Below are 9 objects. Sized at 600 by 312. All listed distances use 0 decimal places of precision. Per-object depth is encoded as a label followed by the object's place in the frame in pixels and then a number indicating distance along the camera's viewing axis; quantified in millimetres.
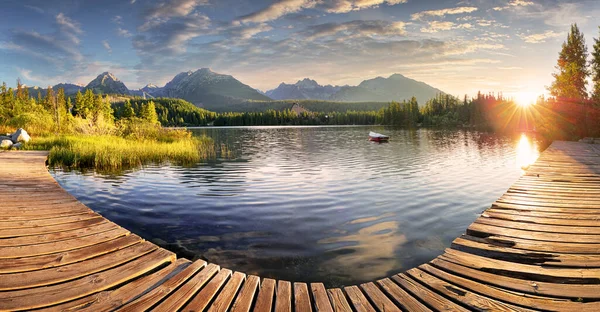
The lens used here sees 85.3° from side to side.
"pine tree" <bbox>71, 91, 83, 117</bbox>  111162
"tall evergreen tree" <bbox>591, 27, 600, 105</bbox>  43044
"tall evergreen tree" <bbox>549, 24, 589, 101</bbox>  46141
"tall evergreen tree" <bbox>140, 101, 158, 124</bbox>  113250
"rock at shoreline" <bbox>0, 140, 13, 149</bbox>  27923
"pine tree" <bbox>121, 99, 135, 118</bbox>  119288
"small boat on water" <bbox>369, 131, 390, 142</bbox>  51938
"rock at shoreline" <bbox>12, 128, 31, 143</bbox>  31594
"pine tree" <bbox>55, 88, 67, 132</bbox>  44756
